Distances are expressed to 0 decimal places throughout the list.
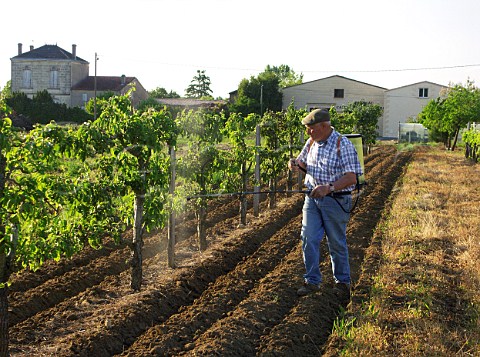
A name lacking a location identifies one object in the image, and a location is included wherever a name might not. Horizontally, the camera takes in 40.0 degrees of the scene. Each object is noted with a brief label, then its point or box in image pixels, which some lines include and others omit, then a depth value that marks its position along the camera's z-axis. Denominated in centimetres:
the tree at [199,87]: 9712
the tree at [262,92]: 5925
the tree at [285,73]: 10337
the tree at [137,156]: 700
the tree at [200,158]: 1009
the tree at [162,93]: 7928
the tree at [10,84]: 5799
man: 684
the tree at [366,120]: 3331
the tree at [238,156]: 1148
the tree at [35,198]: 516
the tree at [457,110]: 3462
